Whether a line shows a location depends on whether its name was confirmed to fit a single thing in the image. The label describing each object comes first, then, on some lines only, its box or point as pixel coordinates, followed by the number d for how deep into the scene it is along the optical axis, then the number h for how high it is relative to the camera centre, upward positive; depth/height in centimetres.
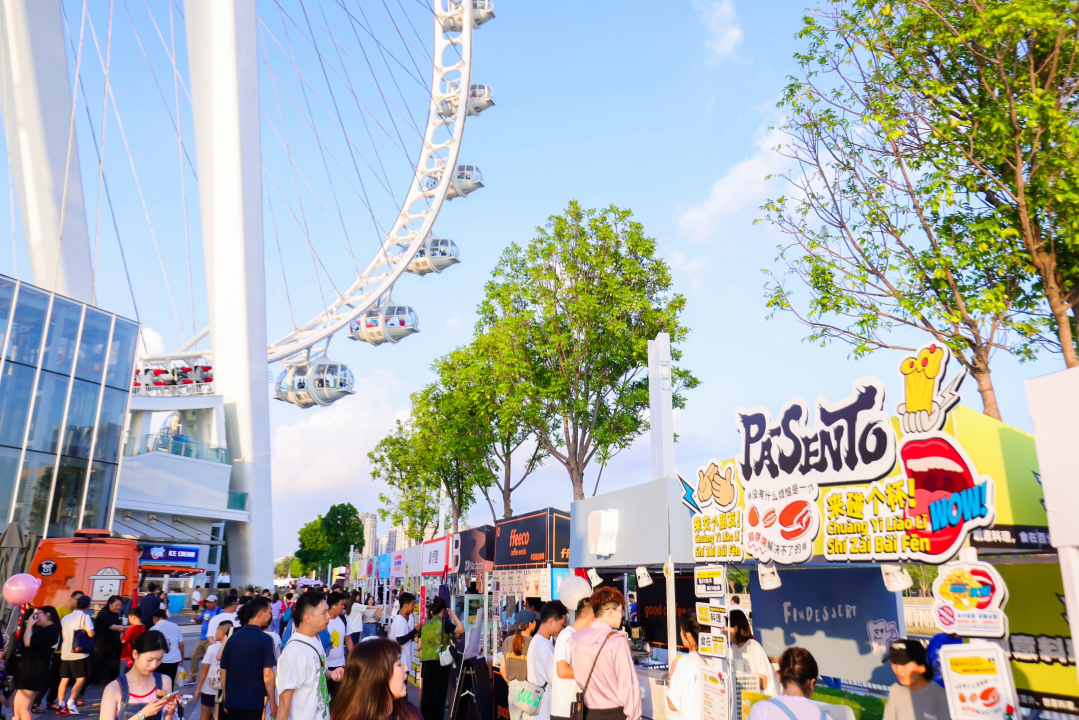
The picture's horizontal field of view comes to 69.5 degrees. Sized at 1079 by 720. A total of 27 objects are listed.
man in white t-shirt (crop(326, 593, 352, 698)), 885 -56
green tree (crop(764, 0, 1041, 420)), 1004 +453
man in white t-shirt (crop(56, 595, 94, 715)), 964 -75
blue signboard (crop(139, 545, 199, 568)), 3114 +113
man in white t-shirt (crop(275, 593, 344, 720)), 464 -50
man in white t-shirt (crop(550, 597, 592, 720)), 527 -62
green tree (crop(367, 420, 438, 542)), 3631 +479
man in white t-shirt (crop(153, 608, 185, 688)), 923 -70
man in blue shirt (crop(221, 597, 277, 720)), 550 -61
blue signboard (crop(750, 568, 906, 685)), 864 -39
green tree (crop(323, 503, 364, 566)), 8258 +582
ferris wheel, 3603 +1517
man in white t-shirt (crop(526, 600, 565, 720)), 581 -49
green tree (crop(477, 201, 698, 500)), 2009 +636
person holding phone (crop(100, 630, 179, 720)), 471 -63
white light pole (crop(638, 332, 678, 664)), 904 +205
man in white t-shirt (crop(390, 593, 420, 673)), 966 -45
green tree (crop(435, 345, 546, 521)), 2153 +524
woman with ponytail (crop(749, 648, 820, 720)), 381 -55
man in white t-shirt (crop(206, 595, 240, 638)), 889 -36
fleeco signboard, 1164 +67
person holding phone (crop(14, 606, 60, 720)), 797 -77
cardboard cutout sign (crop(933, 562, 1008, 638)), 429 -9
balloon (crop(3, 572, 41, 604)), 1134 -8
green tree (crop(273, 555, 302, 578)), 17612 +394
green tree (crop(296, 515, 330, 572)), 8369 +400
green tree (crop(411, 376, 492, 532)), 2773 +513
